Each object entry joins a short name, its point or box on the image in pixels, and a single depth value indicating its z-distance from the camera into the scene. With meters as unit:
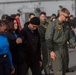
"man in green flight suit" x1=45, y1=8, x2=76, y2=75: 8.80
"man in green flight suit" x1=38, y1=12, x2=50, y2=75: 11.02
